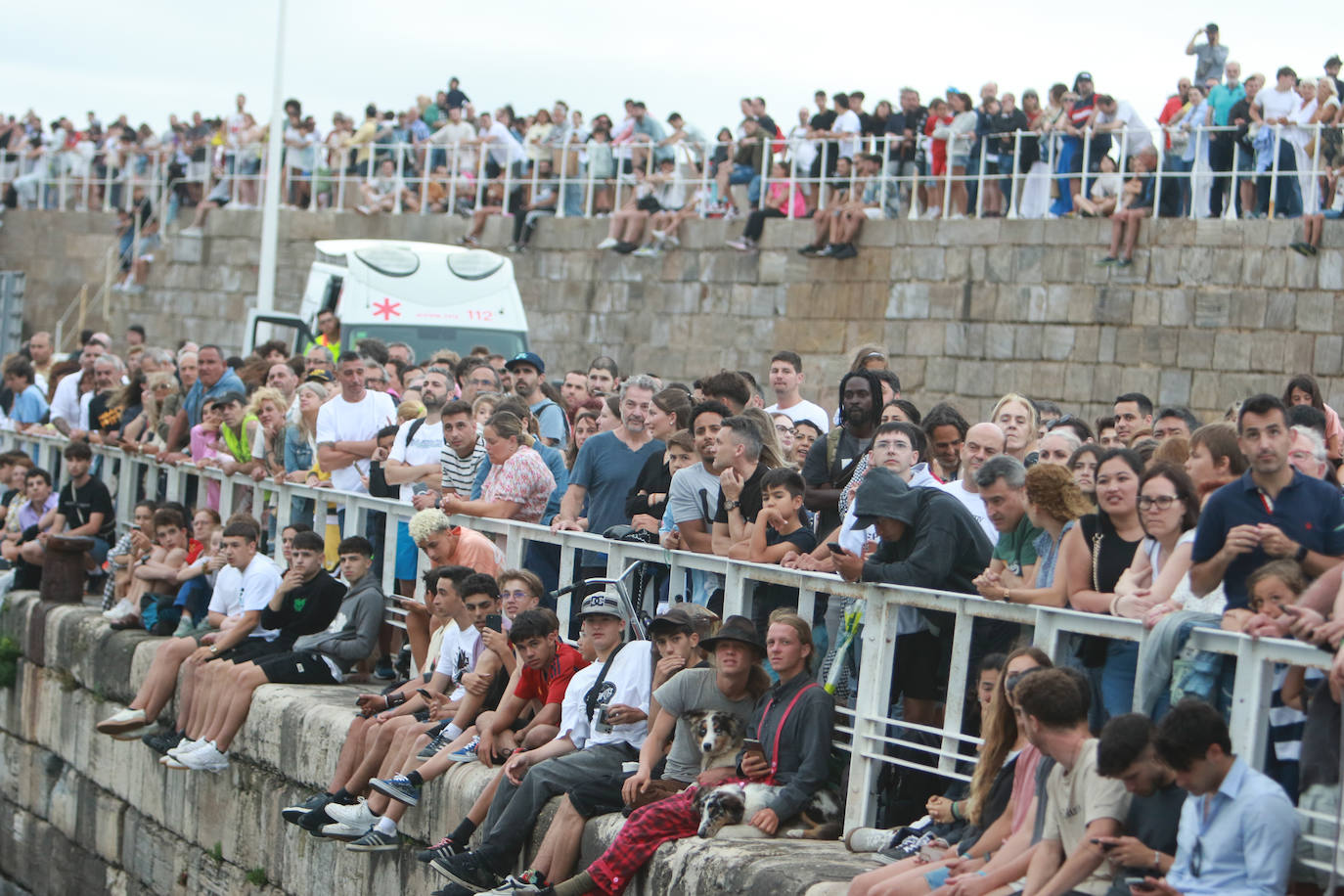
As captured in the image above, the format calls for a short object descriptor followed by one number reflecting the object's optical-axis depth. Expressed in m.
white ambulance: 35.94
